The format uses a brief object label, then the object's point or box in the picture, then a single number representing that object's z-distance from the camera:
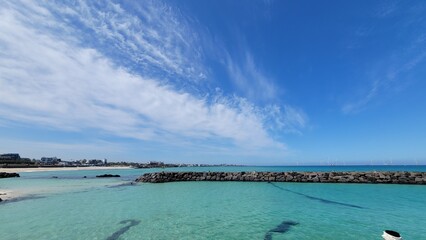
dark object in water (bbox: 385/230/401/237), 7.22
